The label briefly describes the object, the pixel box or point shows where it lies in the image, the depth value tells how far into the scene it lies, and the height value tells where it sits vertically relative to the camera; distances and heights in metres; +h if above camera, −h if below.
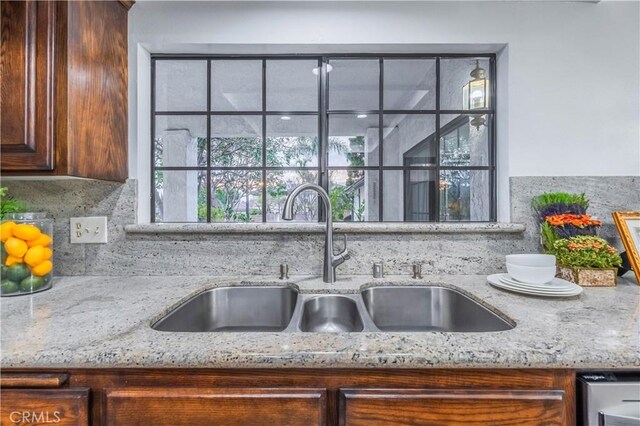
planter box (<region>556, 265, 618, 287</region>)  1.18 -0.22
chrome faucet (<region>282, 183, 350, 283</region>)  1.23 -0.15
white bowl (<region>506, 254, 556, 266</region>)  1.18 -0.16
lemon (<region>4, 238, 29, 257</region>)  1.10 -0.11
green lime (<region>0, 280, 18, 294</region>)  1.10 -0.25
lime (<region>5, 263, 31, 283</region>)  1.11 -0.20
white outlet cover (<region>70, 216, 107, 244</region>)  1.37 -0.08
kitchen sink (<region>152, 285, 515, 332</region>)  1.18 -0.36
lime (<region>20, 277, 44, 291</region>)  1.13 -0.25
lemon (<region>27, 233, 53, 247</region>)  1.14 -0.10
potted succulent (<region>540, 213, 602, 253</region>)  1.24 -0.04
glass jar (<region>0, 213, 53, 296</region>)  1.11 -0.15
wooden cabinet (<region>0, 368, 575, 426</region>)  0.70 -0.38
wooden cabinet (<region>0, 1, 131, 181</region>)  1.01 +0.39
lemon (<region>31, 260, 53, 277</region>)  1.14 -0.20
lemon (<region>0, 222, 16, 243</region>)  1.10 -0.06
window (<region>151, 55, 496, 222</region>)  1.53 +0.34
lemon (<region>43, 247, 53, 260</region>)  1.17 -0.14
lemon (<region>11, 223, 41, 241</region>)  1.11 -0.07
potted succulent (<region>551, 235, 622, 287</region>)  1.18 -0.17
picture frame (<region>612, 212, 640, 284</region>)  1.20 -0.07
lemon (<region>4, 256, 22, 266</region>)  1.11 -0.16
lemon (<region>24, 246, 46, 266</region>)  1.12 -0.15
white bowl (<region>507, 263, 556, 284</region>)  1.10 -0.20
